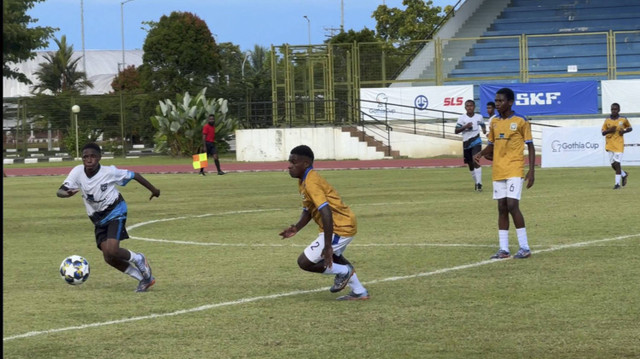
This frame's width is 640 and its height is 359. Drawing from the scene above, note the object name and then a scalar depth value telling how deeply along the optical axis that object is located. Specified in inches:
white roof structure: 4414.4
